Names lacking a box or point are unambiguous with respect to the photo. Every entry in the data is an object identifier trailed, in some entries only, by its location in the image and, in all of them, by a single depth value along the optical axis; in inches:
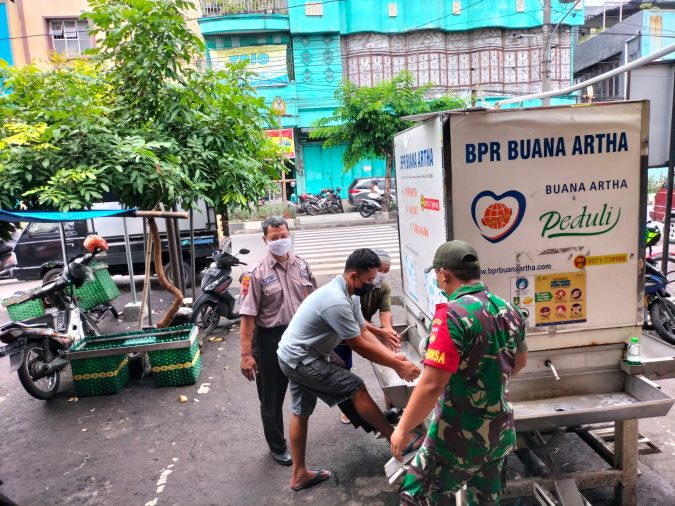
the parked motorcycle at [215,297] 282.7
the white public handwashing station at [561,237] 109.4
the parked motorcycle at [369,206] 821.9
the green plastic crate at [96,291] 293.1
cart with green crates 201.5
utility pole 572.1
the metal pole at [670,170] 194.9
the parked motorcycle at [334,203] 924.0
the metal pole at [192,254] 275.5
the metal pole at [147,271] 237.6
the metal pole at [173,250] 279.7
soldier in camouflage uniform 83.4
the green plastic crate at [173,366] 207.9
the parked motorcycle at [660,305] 227.9
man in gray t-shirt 117.6
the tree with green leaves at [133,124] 191.8
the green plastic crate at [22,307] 259.6
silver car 896.9
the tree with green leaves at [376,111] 714.2
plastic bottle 111.8
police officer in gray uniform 143.3
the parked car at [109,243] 388.8
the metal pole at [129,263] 305.3
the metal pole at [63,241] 266.8
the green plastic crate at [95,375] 202.1
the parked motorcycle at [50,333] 190.9
